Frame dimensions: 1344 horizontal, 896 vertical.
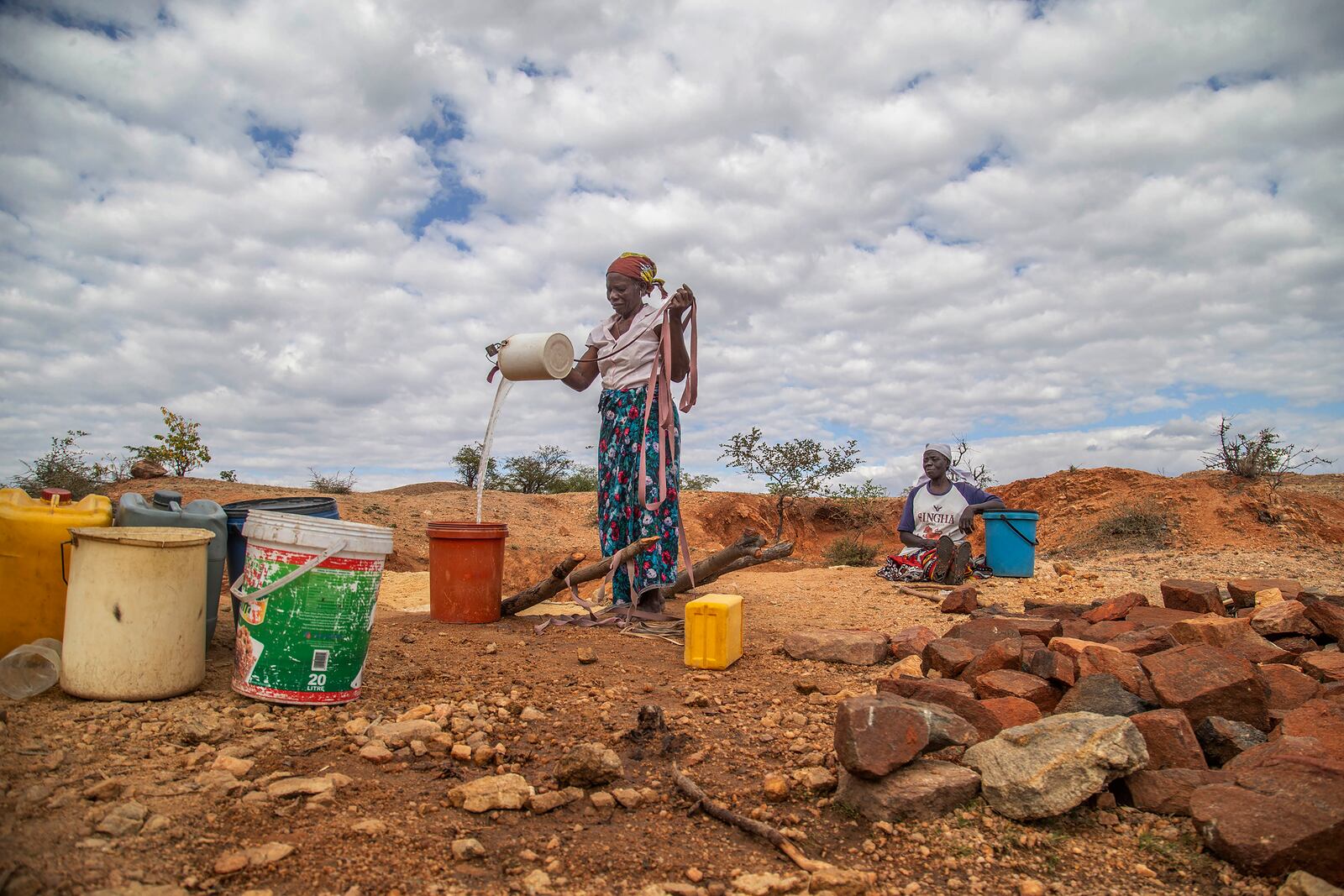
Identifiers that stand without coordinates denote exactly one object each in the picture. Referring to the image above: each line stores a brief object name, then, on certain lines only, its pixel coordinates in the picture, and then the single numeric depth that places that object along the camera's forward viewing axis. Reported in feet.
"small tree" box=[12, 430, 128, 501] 36.63
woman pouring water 15.62
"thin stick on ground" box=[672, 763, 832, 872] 6.64
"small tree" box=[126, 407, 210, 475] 41.11
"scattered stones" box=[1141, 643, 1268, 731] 9.05
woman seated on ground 23.35
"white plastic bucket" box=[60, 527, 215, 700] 8.93
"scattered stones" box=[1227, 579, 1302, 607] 16.65
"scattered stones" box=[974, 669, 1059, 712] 9.69
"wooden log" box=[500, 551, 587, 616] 16.52
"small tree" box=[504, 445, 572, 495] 57.26
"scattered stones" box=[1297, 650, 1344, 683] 10.57
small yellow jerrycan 12.39
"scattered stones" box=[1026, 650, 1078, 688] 10.03
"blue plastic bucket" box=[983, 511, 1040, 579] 24.43
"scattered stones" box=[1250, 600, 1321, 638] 13.46
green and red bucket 9.38
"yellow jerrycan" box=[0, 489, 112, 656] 9.84
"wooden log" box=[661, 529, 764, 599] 15.66
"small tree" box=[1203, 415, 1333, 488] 37.93
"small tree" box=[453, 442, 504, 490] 56.90
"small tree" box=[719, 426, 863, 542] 42.06
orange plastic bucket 15.37
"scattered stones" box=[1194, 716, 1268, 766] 8.48
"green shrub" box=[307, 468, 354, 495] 47.28
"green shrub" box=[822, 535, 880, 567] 37.06
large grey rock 7.29
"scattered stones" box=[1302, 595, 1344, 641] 12.95
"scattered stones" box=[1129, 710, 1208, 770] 8.00
